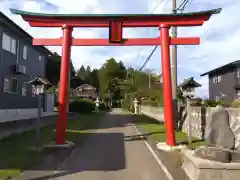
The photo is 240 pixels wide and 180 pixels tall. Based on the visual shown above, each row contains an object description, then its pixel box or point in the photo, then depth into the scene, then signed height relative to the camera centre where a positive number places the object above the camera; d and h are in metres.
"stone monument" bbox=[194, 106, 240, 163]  5.11 -1.11
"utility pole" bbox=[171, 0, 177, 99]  11.17 +2.39
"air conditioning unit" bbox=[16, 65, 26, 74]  13.50 +2.21
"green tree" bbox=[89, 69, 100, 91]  60.02 +6.50
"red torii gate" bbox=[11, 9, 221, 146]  8.72 +3.27
